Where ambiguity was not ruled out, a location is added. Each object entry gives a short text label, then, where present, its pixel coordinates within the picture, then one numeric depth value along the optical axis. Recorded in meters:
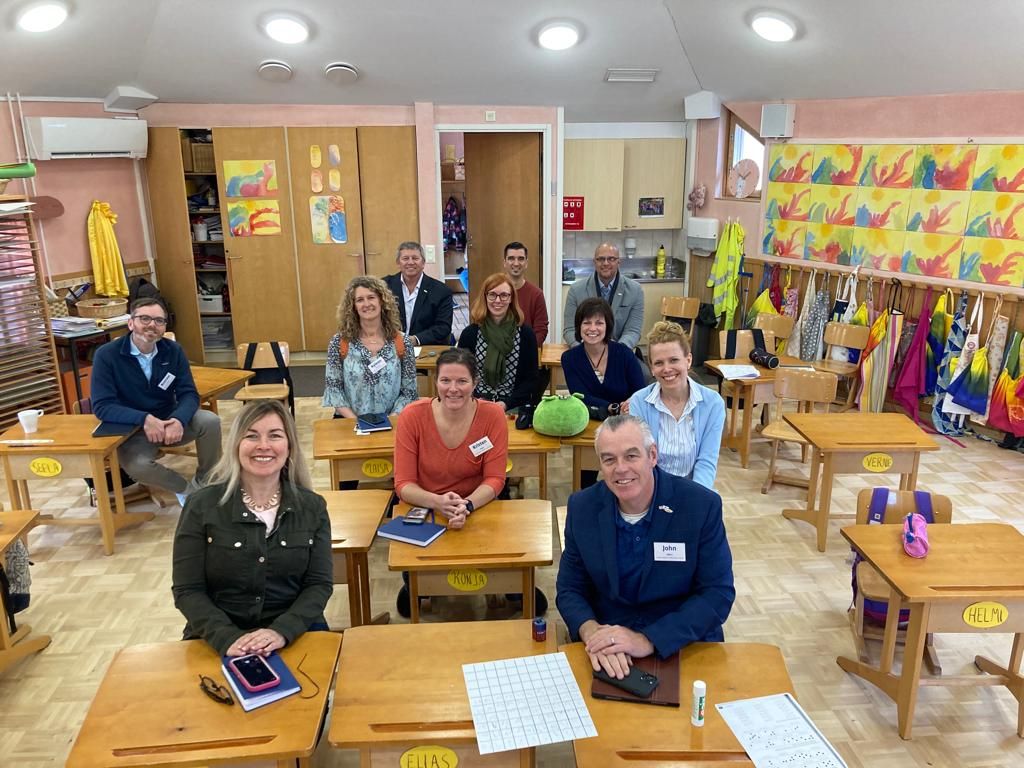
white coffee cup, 4.36
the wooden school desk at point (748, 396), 5.54
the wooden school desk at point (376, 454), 3.87
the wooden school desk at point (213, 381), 5.27
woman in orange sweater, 3.33
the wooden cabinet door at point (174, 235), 7.85
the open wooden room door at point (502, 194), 8.59
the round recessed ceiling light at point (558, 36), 6.82
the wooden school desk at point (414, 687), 1.94
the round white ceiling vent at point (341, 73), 7.23
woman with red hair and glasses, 4.80
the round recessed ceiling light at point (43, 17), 5.55
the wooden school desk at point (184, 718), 1.87
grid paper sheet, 1.90
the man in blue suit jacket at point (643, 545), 2.37
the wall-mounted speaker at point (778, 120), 7.26
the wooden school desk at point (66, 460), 4.18
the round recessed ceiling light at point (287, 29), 6.53
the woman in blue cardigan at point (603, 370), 4.51
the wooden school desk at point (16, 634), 3.20
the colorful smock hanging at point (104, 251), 7.27
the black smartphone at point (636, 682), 2.06
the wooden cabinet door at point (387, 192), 8.09
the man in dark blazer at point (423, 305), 5.92
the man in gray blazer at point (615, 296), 5.95
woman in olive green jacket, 2.47
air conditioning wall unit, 6.60
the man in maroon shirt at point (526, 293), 5.91
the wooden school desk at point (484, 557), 2.82
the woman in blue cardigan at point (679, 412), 3.42
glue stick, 1.94
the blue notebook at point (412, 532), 2.95
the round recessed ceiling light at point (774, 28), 6.02
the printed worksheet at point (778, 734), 1.86
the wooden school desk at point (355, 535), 3.06
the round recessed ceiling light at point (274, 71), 7.12
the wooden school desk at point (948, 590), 2.76
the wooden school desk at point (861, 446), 4.19
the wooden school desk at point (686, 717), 1.87
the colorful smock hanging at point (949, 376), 6.14
